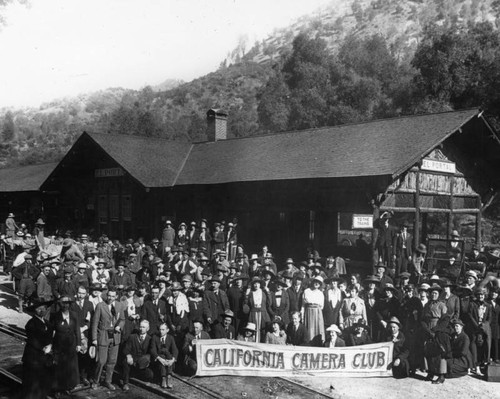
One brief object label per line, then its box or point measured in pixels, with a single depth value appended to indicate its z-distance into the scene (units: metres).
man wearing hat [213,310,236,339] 10.57
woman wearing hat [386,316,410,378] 10.04
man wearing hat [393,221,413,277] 14.62
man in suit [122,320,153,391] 9.55
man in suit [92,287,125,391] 9.43
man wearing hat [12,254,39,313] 14.67
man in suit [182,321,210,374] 9.84
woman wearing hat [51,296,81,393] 8.69
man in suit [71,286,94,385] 9.70
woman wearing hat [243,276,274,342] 11.21
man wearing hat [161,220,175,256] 18.05
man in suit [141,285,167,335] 10.08
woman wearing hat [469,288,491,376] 10.42
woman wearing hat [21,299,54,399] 8.29
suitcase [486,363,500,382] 10.15
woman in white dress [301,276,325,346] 11.21
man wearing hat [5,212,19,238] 21.84
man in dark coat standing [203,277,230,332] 10.83
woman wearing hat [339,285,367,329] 11.13
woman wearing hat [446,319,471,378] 10.05
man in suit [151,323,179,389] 9.41
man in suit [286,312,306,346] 10.95
